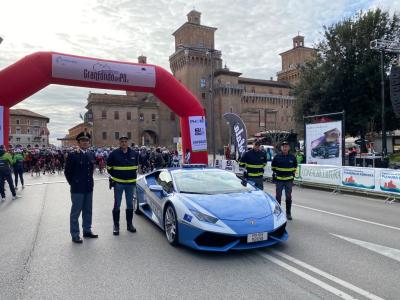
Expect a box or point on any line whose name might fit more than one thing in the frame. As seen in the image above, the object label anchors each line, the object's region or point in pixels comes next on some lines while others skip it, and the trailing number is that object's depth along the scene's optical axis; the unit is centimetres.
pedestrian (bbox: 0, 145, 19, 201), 1126
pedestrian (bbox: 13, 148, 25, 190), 1387
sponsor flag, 1941
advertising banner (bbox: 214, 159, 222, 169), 2206
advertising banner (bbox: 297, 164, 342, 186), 1288
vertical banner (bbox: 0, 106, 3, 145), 1312
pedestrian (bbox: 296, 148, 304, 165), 1894
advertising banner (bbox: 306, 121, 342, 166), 1558
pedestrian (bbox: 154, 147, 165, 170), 2288
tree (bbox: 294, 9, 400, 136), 2712
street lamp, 1963
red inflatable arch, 1296
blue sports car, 487
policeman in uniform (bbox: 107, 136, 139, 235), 671
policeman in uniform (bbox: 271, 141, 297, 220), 796
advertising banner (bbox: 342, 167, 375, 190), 1159
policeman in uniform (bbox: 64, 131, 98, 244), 623
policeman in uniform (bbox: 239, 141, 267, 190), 868
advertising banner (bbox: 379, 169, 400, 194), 1070
